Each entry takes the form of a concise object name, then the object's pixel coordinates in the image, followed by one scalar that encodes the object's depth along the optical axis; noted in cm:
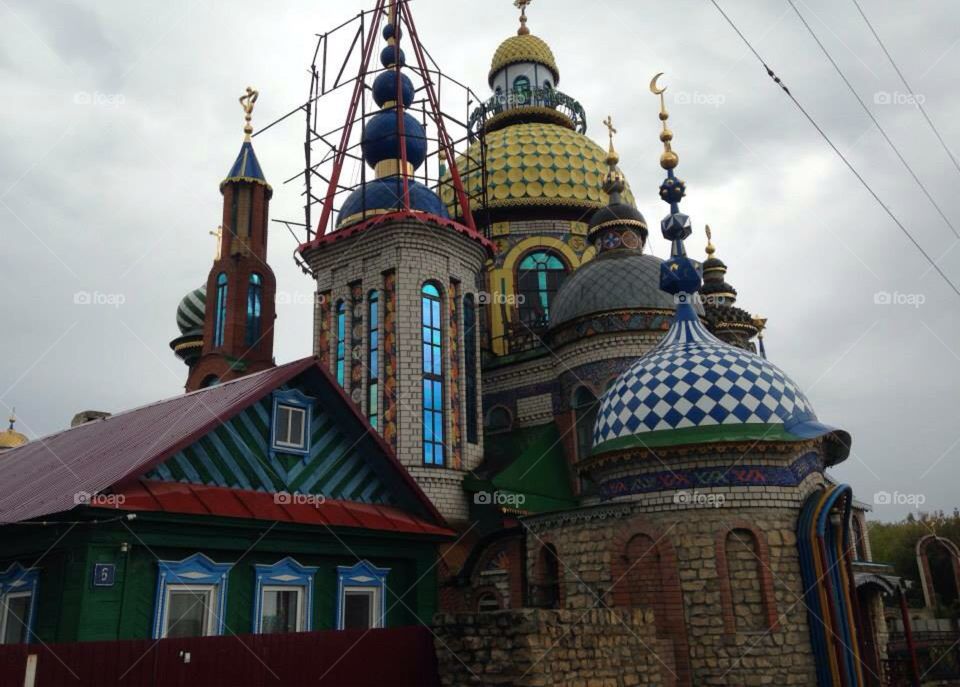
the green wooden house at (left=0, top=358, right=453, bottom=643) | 932
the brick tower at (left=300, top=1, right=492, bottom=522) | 2172
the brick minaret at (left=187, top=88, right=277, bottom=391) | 2753
